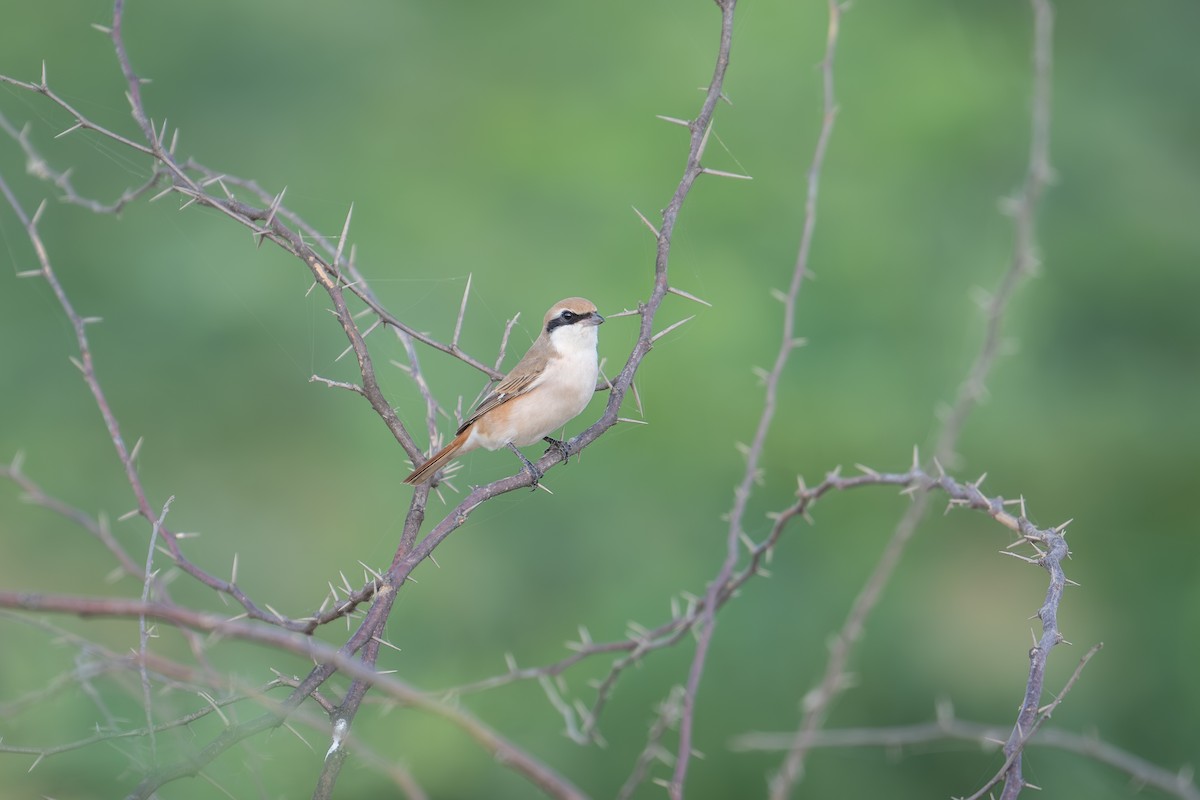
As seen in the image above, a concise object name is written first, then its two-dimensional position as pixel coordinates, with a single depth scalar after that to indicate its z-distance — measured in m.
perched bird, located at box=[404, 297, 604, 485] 9.05
